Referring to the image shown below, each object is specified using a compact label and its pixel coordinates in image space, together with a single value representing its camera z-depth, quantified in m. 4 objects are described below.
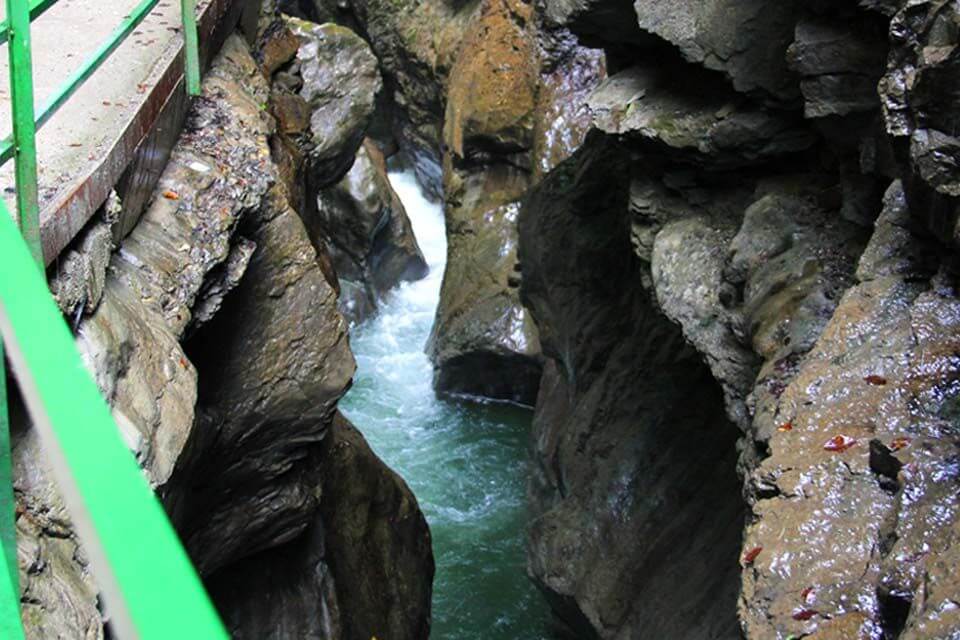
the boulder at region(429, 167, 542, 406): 14.49
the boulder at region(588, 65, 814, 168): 6.65
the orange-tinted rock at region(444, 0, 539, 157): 14.95
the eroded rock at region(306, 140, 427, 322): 16.75
